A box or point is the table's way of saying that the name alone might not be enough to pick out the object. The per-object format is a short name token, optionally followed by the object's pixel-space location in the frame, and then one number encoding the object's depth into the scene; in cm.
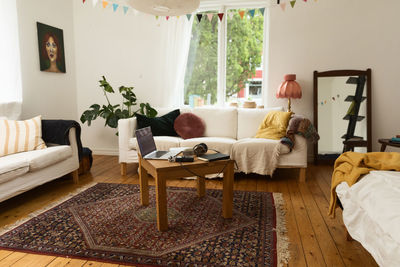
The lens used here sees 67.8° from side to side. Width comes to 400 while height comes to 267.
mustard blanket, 173
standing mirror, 396
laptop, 230
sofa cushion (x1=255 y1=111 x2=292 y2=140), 340
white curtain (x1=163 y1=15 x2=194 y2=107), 438
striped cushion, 277
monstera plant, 399
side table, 308
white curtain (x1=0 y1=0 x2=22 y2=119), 340
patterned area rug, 174
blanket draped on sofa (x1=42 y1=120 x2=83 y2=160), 312
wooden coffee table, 201
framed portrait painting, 392
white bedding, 118
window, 437
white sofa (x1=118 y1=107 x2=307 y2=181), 323
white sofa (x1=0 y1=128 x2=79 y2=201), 232
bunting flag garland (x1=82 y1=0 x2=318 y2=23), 390
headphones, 229
